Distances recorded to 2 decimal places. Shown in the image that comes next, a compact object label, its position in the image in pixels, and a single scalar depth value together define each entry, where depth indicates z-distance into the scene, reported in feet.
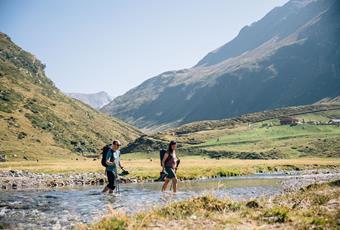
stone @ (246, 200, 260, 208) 59.16
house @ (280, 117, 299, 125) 645.26
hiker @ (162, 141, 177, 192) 93.86
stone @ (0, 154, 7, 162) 346.78
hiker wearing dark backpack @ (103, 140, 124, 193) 97.45
